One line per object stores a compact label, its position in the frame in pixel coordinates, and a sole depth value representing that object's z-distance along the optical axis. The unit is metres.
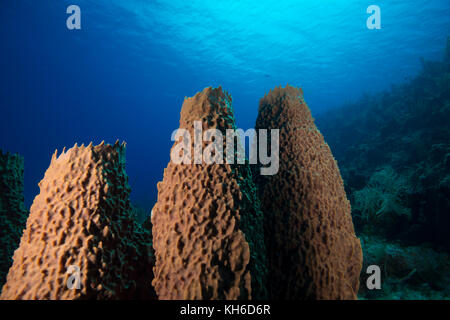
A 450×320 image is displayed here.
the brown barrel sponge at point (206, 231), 1.16
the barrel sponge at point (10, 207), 2.12
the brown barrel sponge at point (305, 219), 1.51
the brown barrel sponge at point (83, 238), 1.13
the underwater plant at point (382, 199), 5.92
